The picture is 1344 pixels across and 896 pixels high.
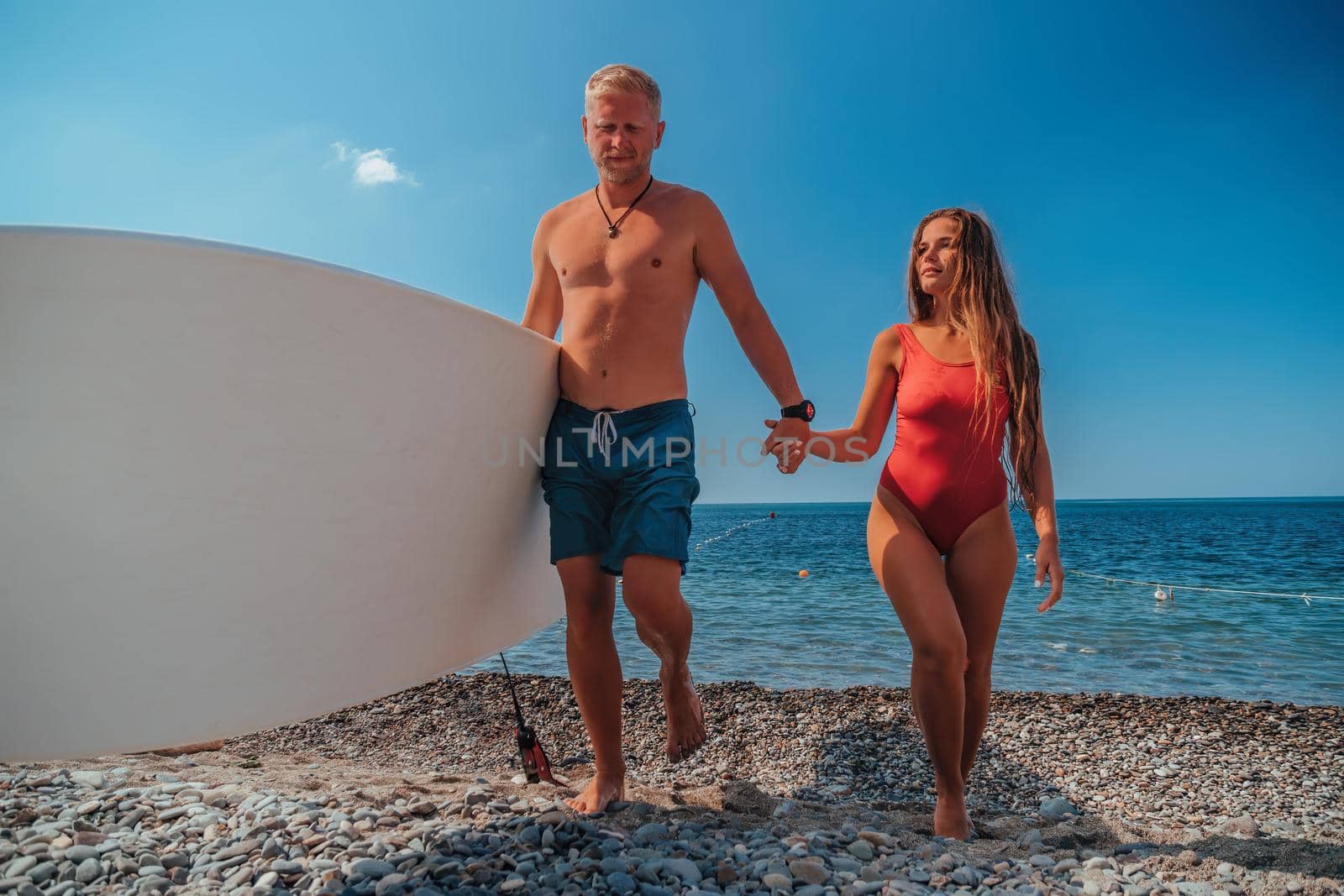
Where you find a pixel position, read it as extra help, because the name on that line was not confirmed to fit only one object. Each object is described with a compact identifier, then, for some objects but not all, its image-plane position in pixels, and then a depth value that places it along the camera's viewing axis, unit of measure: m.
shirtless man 2.48
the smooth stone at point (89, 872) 2.03
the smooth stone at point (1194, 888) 2.01
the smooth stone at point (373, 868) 2.02
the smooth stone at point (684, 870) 1.97
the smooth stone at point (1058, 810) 3.57
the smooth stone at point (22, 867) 2.04
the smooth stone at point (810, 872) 2.00
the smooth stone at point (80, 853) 2.11
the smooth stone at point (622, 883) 1.89
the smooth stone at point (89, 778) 2.77
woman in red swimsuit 2.44
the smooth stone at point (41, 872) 2.02
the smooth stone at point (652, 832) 2.25
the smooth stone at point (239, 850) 2.14
